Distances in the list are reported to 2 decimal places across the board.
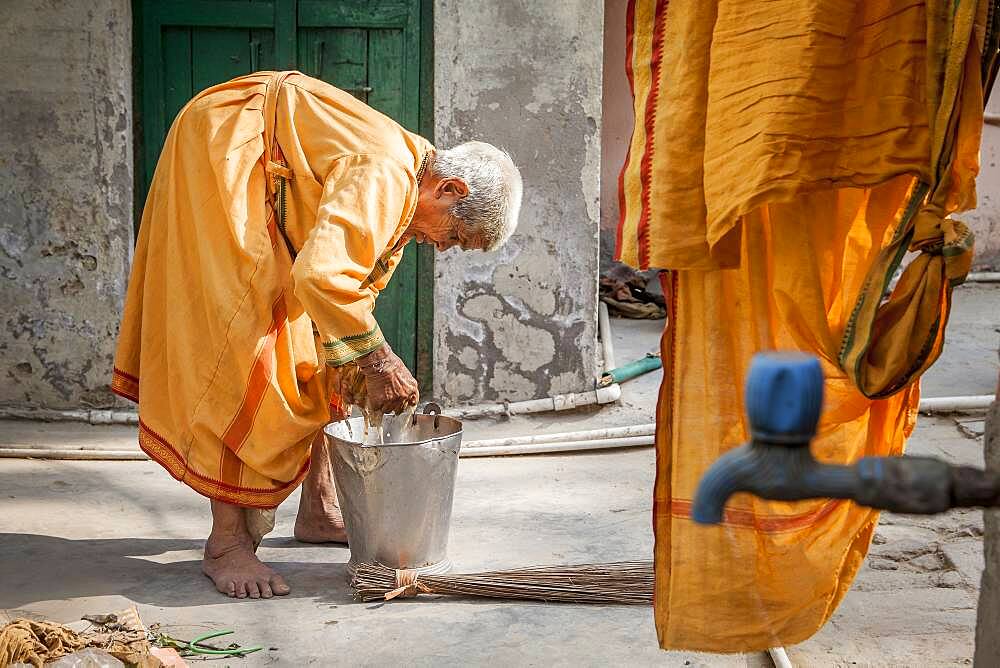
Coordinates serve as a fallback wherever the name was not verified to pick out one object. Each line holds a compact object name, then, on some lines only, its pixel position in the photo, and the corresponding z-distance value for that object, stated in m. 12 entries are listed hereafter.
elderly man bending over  3.46
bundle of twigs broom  3.52
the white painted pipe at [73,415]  5.74
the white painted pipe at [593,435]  5.42
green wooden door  5.75
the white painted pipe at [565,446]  5.36
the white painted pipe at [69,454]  5.17
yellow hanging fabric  1.86
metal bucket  3.58
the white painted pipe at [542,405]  5.80
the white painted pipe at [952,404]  5.43
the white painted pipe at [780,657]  2.83
